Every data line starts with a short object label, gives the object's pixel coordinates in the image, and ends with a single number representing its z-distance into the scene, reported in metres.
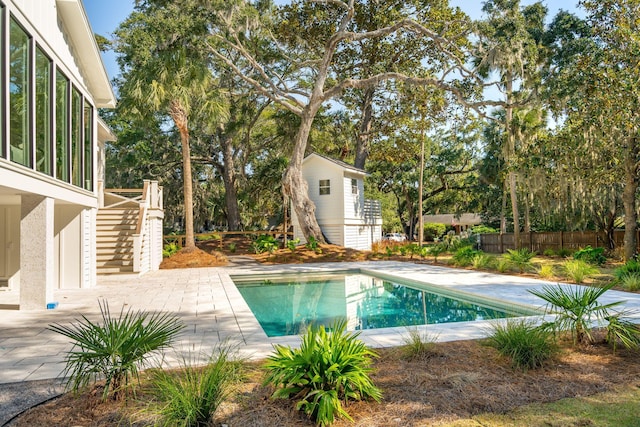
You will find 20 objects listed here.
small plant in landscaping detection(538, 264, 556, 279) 11.16
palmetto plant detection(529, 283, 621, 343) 4.63
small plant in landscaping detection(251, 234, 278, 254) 19.28
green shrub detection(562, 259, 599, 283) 10.20
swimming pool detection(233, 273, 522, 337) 7.23
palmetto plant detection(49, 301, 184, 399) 3.23
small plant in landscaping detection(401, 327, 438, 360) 4.36
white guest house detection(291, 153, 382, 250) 21.36
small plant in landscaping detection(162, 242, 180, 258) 16.94
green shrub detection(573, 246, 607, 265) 14.62
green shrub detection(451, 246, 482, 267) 14.48
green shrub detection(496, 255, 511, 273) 12.57
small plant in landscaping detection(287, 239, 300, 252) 18.40
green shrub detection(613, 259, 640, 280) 10.14
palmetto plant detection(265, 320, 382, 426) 3.08
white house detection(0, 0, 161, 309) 6.18
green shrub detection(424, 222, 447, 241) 37.66
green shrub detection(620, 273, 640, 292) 8.87
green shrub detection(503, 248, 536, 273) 12.56
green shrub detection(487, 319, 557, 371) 4.05
